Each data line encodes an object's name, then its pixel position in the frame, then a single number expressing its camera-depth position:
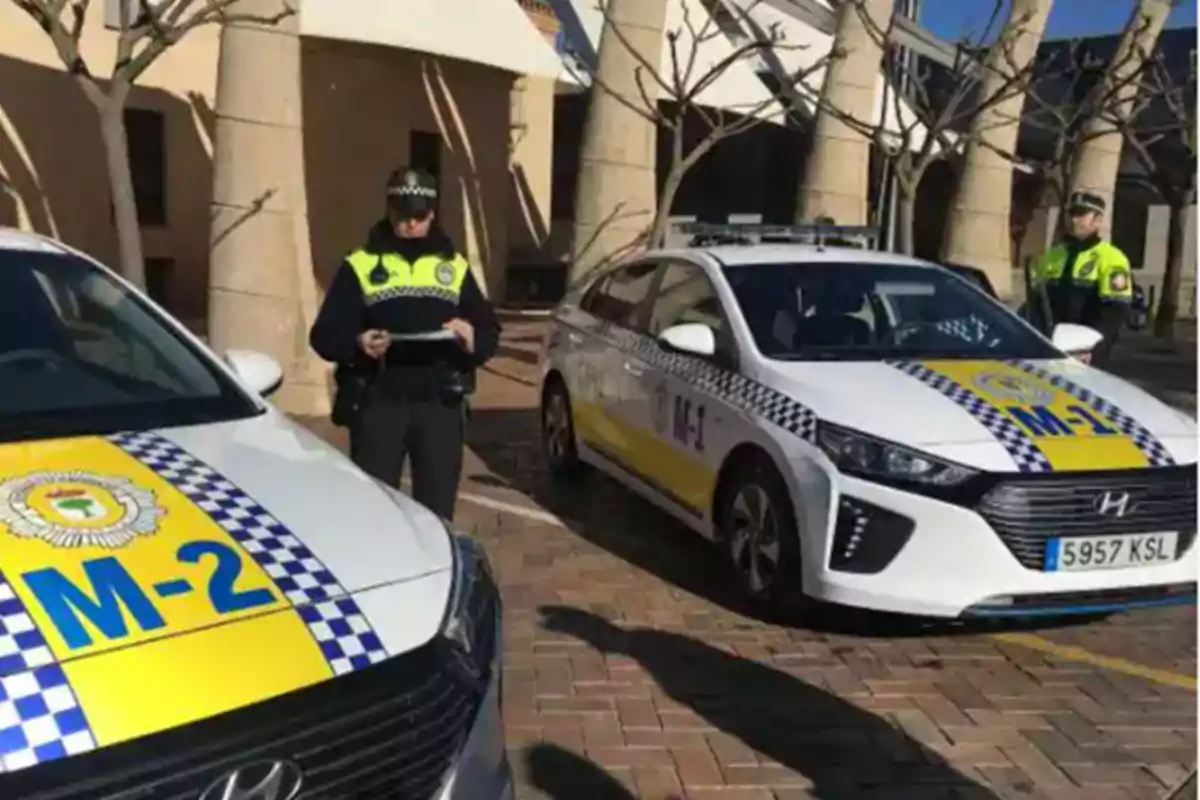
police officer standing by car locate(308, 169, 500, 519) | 5.07
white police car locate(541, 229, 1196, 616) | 4.98
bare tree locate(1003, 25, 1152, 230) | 14.44
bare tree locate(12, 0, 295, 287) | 7.50
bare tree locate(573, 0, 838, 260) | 11.28
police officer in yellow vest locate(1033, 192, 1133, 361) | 7.93
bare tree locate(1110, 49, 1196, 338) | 16.70
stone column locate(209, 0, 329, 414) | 9.70
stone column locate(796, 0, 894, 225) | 14.98
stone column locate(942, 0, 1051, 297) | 17.05
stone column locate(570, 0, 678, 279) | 12.66
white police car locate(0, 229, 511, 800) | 2.31
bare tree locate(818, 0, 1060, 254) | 11.12
